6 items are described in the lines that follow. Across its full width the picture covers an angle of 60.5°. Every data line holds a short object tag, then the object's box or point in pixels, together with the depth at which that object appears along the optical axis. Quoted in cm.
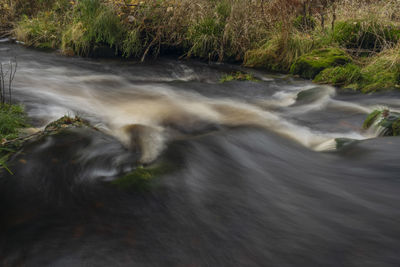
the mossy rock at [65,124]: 335
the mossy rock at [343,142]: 367
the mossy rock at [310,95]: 571
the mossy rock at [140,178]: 255
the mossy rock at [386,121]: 378
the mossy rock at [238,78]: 715
